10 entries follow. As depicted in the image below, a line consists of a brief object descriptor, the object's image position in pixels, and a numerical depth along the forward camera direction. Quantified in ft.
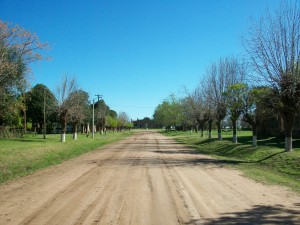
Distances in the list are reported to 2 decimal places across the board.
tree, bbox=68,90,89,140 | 147.34
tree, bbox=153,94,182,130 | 360.97
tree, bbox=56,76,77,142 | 145.07
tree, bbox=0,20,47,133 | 71.67
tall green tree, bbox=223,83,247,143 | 110.11
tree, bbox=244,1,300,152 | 69.21
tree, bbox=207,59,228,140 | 135.64
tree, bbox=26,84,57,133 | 274.83
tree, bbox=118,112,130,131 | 463.01
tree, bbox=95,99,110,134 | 301.06
